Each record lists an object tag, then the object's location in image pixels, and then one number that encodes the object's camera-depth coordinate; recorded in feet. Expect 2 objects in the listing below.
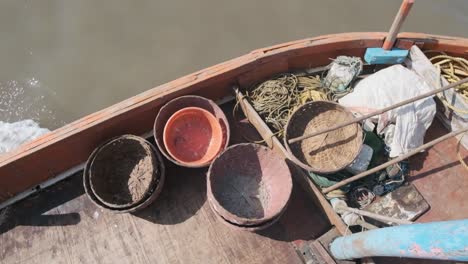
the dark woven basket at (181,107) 11.80
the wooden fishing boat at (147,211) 11.14
